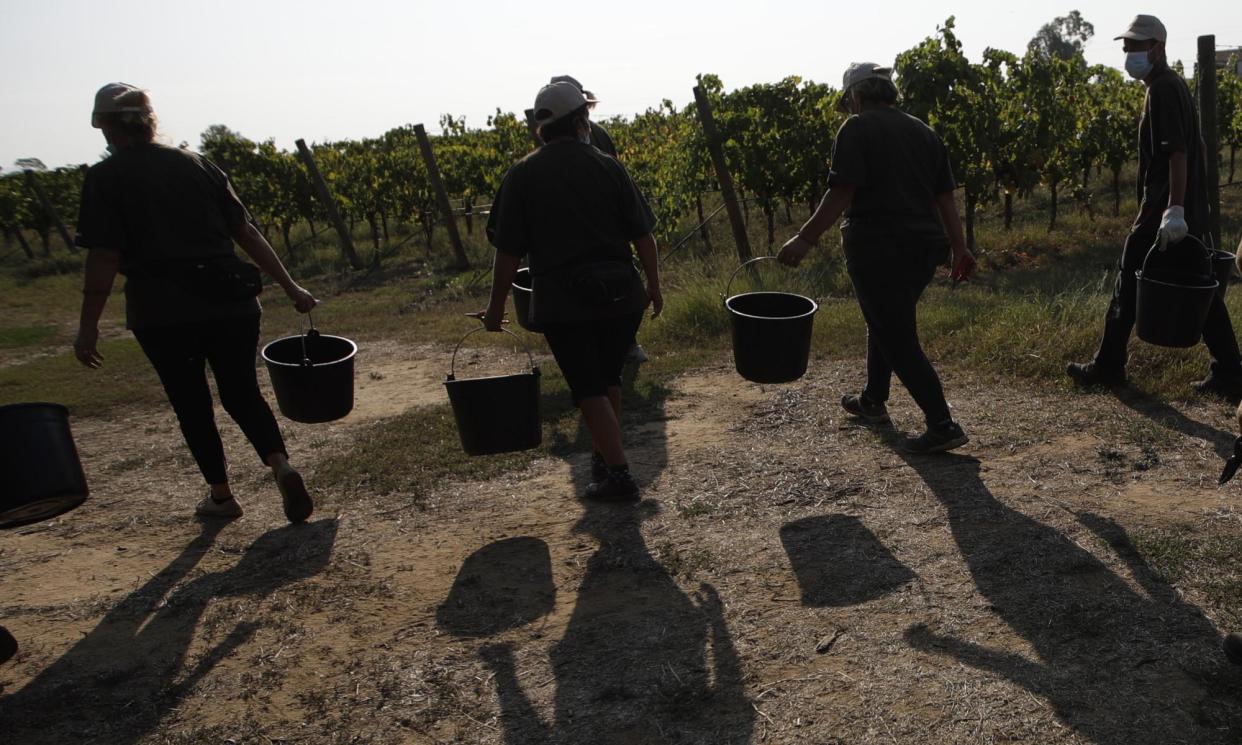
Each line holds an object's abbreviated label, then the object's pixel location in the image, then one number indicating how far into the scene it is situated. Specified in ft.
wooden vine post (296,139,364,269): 45.16
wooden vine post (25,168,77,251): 58.75
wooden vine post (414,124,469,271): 40.96
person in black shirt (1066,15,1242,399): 13.21
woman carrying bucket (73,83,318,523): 11.27
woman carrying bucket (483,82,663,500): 11.21
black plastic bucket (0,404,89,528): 9.27
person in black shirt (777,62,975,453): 12.15
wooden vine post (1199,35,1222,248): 20.61
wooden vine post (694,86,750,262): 29.19
